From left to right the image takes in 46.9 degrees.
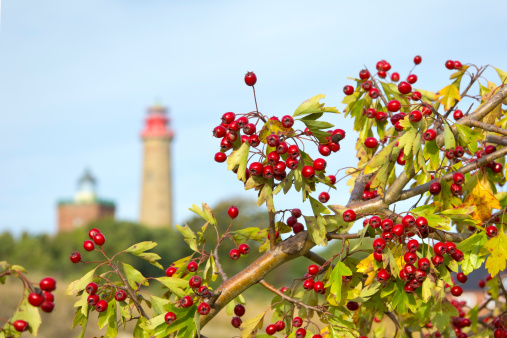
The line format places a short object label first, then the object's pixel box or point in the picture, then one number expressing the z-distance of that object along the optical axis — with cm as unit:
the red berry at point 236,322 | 324
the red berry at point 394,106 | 322
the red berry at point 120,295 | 283
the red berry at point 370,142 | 358
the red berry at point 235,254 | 312
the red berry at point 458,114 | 371
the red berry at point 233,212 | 308
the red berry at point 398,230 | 275
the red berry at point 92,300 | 276
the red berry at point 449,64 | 391
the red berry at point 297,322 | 285
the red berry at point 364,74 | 377
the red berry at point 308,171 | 256
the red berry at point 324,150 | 270
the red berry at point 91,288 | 276
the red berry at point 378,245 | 276
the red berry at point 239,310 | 335
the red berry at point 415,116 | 284
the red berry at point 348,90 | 371
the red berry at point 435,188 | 310
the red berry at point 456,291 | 323
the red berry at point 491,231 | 296
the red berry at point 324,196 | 290
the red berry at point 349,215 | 283
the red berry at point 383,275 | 277
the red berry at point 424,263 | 272
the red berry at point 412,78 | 394
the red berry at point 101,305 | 279
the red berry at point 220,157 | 271
